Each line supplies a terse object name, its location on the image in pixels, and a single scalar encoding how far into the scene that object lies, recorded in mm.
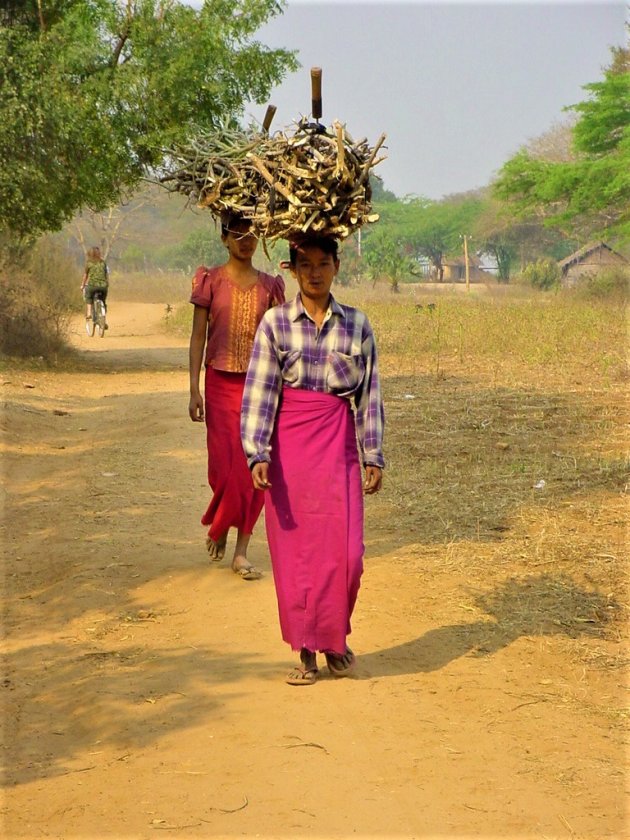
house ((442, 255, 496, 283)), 80812
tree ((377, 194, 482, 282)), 70812
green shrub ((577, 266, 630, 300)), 34094
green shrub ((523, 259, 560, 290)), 49875
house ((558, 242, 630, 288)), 55478
